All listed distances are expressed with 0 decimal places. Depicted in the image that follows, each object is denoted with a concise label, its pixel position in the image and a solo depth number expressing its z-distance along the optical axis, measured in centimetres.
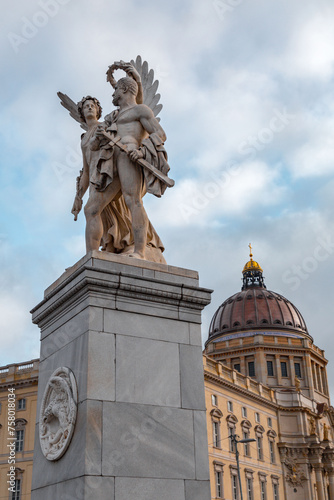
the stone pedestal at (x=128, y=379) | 704
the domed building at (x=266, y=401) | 6234
